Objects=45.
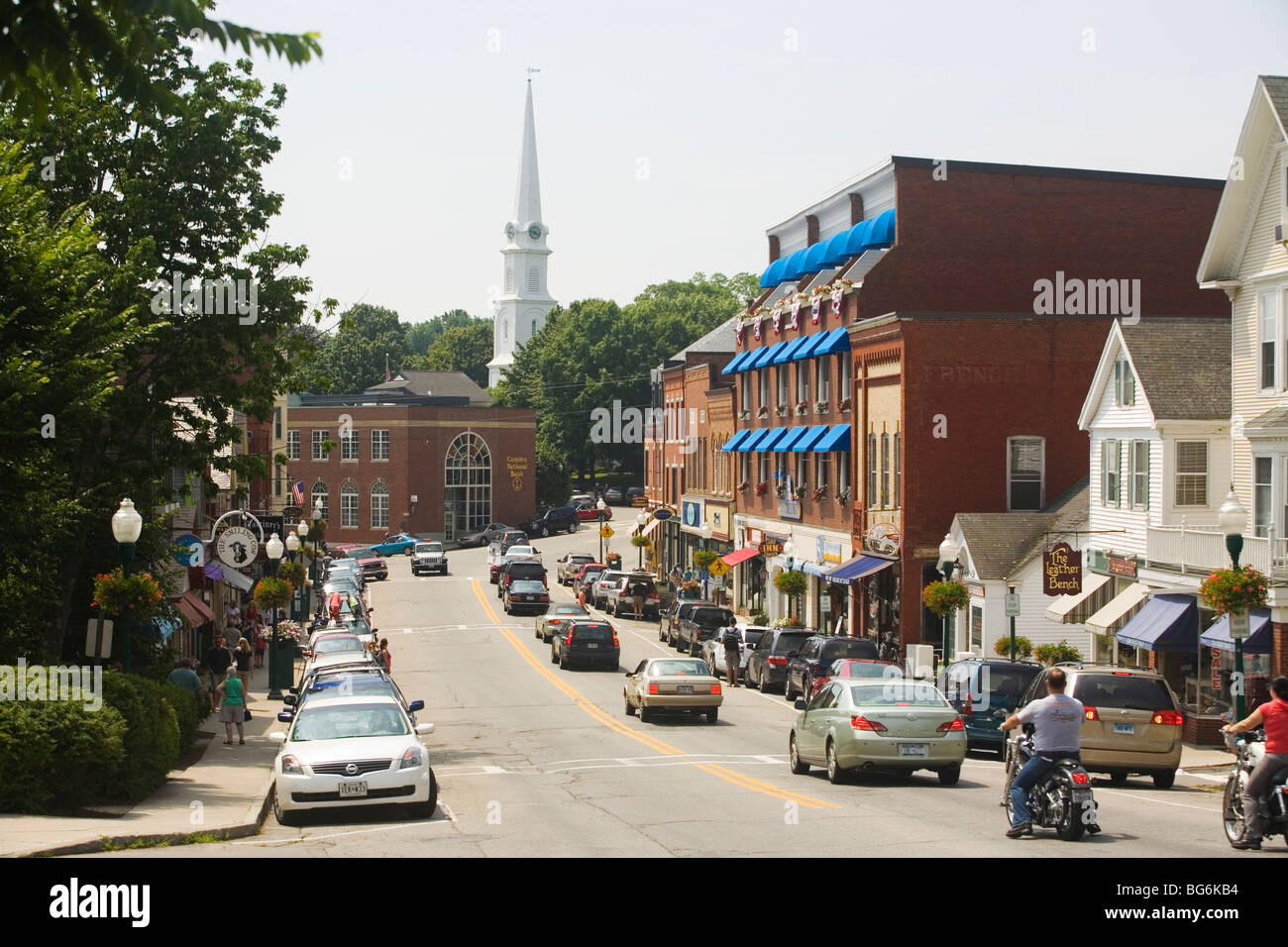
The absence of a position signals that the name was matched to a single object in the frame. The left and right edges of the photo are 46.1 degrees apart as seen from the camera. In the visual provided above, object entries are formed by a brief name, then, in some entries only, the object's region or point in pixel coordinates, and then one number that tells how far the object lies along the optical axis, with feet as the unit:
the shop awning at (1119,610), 107.14
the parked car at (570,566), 250.78
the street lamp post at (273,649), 121.77
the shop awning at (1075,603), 117.91
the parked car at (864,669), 93.76
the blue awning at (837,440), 164.86
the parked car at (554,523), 349.20
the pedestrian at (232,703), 87.56
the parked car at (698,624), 155.74
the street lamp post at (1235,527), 75.77
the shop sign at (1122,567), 110.93
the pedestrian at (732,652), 138.41
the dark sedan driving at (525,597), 205.16
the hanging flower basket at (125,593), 76.79
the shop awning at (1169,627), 97.98
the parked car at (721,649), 138.10
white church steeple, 509.76
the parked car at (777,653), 129.59
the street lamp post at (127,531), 73.87
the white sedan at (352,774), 56.65
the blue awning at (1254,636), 90.33
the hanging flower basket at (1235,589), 77.41
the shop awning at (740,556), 201.20
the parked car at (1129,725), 68.64
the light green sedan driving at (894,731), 64.59
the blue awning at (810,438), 173.06
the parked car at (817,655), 115.03
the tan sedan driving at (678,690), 104.01
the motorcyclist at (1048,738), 46.03
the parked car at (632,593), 206.90
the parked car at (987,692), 85.66
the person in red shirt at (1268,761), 42.50
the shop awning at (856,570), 149.38
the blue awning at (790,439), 181.16
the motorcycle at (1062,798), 45.73
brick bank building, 343.46
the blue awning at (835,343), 164.96
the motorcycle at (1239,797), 42.80
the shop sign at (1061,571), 110.73
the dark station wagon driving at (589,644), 147.13
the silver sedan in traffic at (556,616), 165.84
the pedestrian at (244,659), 111.34
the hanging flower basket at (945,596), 116.06
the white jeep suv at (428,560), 267.18
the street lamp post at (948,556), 111.55
